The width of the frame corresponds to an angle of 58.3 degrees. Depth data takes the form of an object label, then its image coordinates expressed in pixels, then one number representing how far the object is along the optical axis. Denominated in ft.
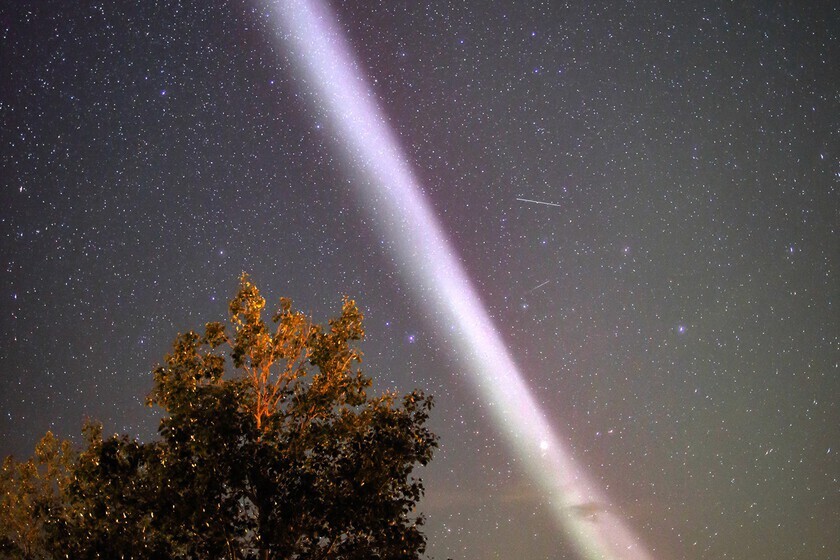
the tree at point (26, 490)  63.16
